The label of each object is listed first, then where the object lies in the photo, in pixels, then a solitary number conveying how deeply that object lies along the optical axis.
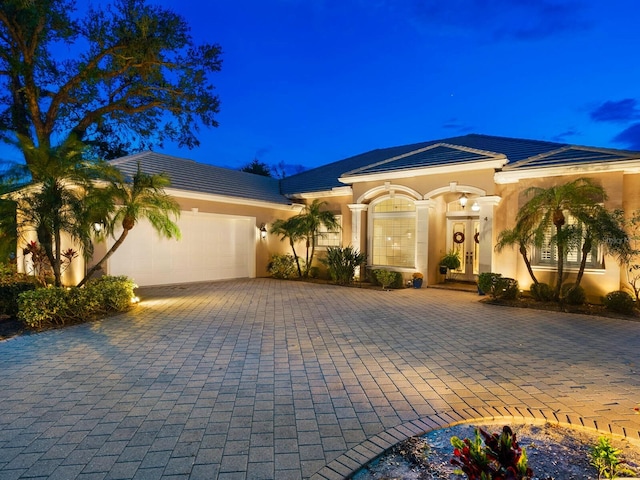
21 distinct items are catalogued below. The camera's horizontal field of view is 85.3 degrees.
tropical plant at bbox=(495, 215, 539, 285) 9.35
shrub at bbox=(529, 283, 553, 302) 9.70
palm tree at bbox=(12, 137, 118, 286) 7.27
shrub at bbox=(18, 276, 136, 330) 6.83
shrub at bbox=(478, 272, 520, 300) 9.94
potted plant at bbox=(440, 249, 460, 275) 13.38
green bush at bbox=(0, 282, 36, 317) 7.66
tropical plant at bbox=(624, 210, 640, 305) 8.68
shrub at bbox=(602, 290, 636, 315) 8.41
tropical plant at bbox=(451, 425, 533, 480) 2.02
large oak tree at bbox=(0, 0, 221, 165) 12.75
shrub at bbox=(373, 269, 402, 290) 12.45
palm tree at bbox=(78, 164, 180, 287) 8.43
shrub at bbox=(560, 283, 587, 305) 9.24
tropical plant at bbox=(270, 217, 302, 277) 14.54
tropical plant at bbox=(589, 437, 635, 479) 2.44
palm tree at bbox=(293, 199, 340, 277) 14.38
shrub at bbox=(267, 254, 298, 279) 15.20
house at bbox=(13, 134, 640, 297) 10.00
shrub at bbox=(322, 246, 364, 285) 13.27
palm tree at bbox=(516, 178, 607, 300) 8.56
